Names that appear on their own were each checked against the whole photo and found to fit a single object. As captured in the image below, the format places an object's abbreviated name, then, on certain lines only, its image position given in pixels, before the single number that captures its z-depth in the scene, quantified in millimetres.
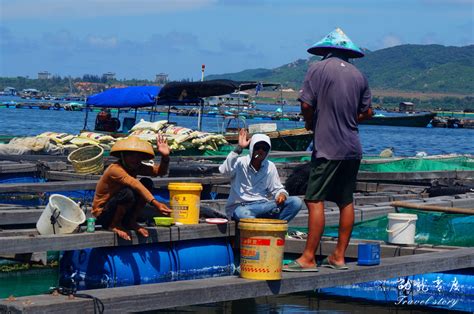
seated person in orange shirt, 9180
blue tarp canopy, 30453
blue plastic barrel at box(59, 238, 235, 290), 9930
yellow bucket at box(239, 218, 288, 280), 7969
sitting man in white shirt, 10398
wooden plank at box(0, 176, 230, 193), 14164
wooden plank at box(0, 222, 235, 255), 9039
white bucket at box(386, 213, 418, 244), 10484
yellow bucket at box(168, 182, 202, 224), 10172
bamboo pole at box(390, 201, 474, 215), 11922
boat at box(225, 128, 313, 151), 30328
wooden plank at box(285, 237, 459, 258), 10305
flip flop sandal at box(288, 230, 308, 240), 11102
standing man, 8320
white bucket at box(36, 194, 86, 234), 9414
